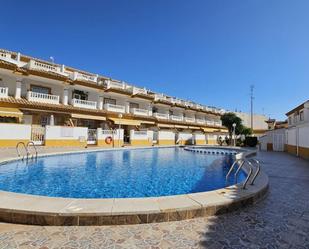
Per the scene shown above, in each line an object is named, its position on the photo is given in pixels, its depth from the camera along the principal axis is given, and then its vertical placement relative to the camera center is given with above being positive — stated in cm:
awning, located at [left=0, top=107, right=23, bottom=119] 2105 +220
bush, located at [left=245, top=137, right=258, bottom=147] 4341 -22
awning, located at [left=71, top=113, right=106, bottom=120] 2703 +264
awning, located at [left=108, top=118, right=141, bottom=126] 3148 +250
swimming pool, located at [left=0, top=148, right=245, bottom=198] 910 -232
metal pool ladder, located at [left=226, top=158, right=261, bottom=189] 750 -164
